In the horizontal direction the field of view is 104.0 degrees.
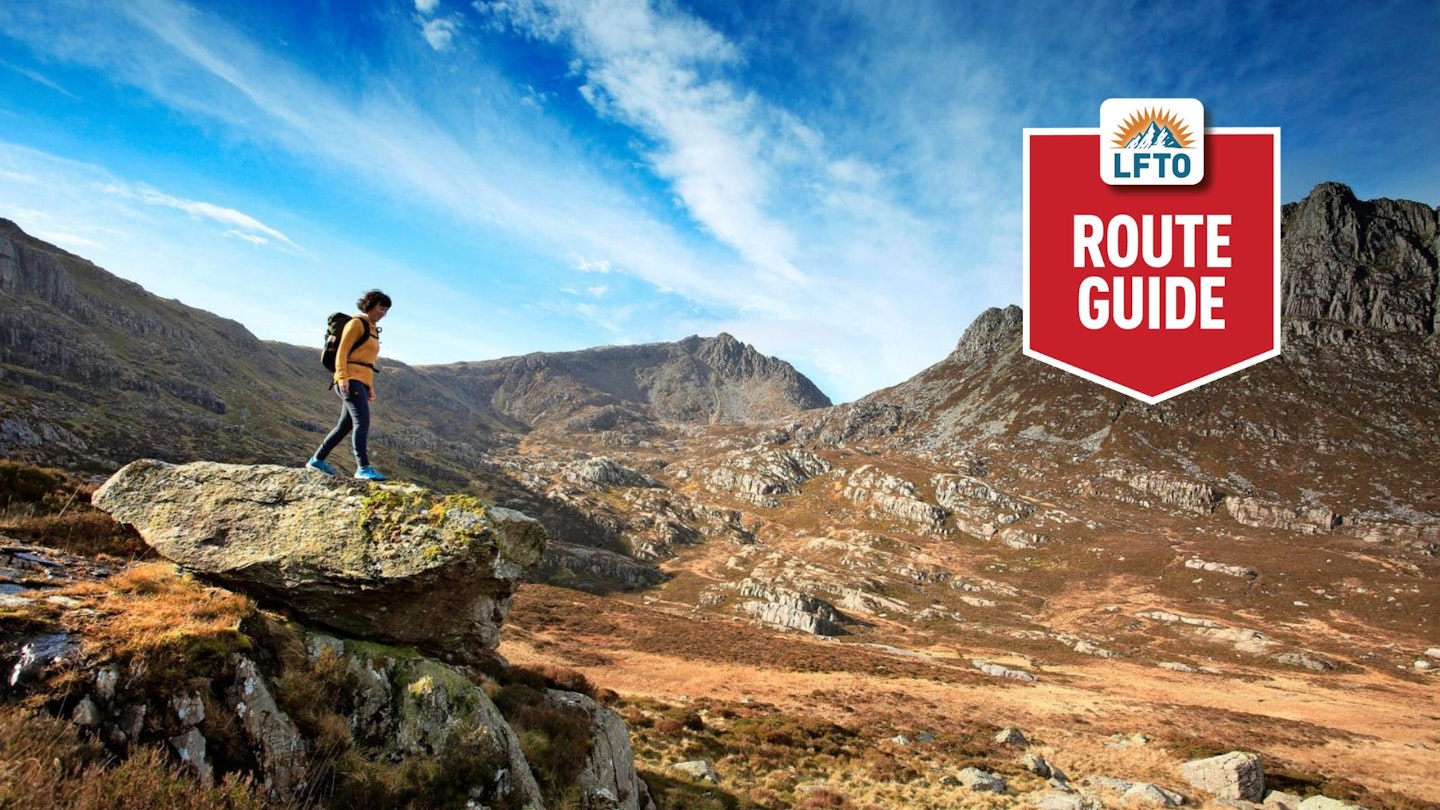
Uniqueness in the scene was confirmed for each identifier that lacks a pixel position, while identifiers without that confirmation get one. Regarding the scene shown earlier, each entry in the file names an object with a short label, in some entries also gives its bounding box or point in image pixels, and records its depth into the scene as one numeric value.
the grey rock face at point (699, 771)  19.94
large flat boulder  9.07
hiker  9.92
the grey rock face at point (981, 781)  23.23
